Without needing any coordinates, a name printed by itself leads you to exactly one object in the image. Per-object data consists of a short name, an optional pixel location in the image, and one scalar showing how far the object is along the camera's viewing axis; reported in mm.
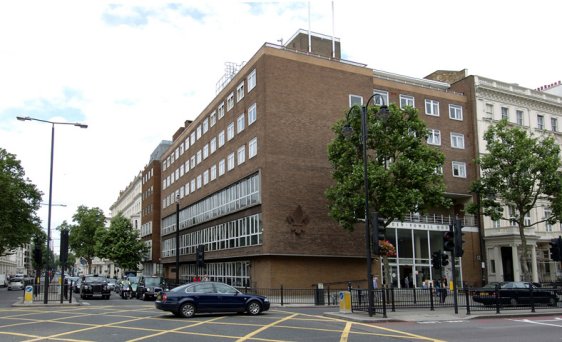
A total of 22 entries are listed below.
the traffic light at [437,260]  27688
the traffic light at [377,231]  20391
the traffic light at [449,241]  21984
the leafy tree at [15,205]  52781
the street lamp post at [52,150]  28859
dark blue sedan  20328
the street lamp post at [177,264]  36719
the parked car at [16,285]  59356
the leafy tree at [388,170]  30953
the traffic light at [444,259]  26438
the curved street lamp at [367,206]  20452
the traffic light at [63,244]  29156
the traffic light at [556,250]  24391
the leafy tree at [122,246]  77500
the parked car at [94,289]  36031
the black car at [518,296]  24453
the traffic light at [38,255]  31750
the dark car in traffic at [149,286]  34531
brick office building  38500
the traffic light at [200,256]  34781
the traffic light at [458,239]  21656
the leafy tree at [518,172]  36688
